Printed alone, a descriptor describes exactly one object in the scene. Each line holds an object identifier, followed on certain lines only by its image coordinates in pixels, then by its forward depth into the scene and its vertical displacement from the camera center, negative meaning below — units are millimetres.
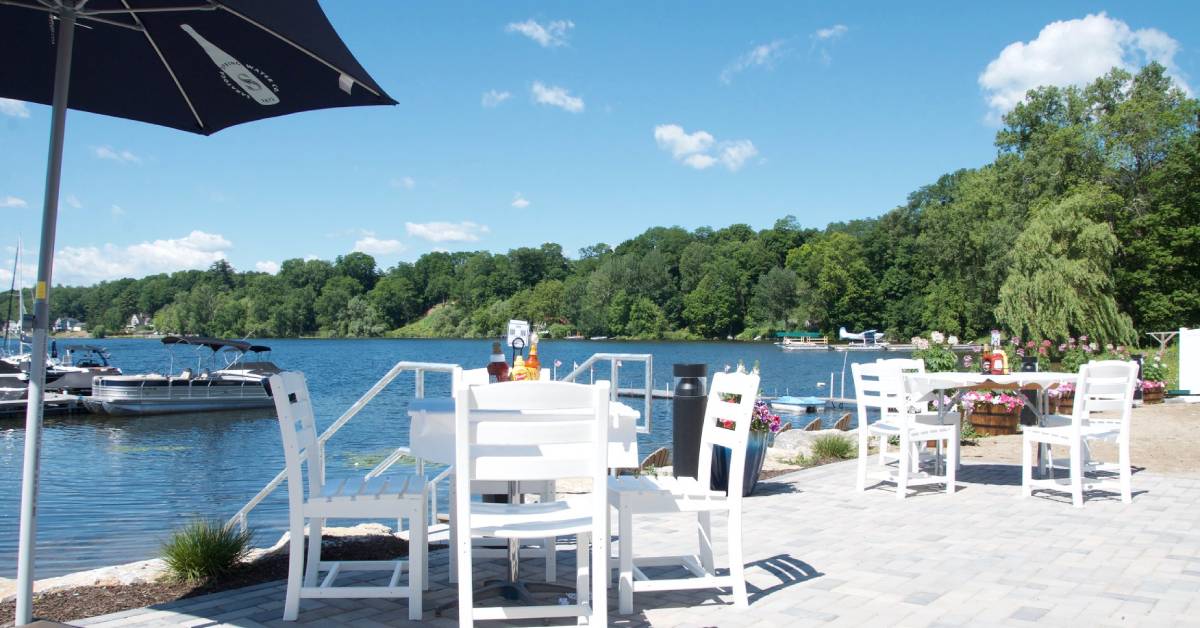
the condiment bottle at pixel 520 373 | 4050 -173
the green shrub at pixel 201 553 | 4000 -1064
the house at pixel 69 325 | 93088 -56
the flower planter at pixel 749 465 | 6375 -918
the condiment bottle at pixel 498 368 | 4012 -153
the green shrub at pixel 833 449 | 8703 -1066
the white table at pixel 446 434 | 3371 -397
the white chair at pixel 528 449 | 2871 -385
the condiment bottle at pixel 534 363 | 4062 -128
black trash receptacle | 6438 -573
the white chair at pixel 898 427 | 6414 -631
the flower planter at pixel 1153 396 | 14531 -742
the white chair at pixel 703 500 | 3566 -677
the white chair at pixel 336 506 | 3361 -689
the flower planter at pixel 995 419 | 10336 -860
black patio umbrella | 2910 +1073
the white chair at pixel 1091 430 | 6098 -586
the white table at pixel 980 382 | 6250 -246
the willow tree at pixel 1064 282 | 28219 +2289
